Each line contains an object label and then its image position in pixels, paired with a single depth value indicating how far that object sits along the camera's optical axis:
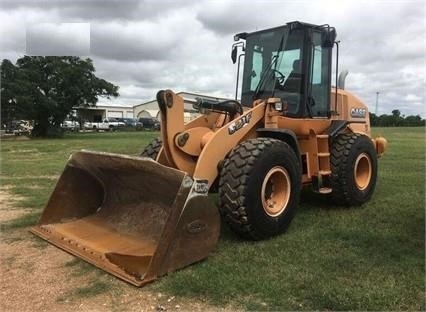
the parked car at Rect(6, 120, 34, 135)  38.28
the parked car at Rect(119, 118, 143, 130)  57.22
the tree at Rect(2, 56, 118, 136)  33.19
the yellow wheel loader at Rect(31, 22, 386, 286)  4.67
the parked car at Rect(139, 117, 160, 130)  55.63
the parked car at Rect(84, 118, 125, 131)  55.03
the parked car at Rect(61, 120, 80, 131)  48.94
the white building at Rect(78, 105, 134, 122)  65.31
